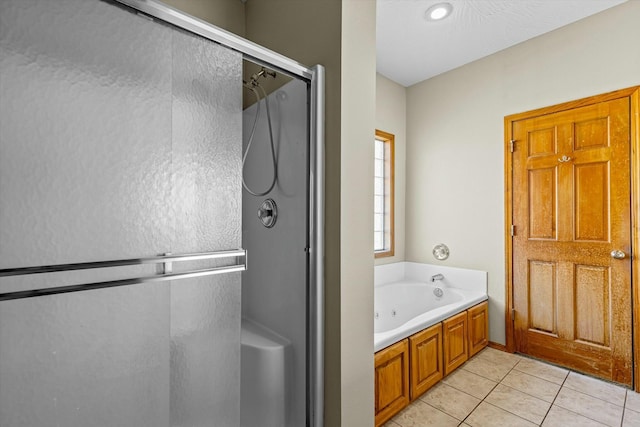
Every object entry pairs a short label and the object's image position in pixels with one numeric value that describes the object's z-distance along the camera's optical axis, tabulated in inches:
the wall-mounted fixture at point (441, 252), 122.6
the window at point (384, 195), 131.1
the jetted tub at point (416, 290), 113.3
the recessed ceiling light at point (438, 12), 85.7
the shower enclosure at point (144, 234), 30.4
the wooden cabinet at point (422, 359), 69.2
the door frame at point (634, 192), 81.2
